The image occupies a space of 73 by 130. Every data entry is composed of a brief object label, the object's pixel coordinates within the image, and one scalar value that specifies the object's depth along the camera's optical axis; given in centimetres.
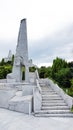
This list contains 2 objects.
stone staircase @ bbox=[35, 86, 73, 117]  369
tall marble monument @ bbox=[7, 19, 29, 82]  1025
